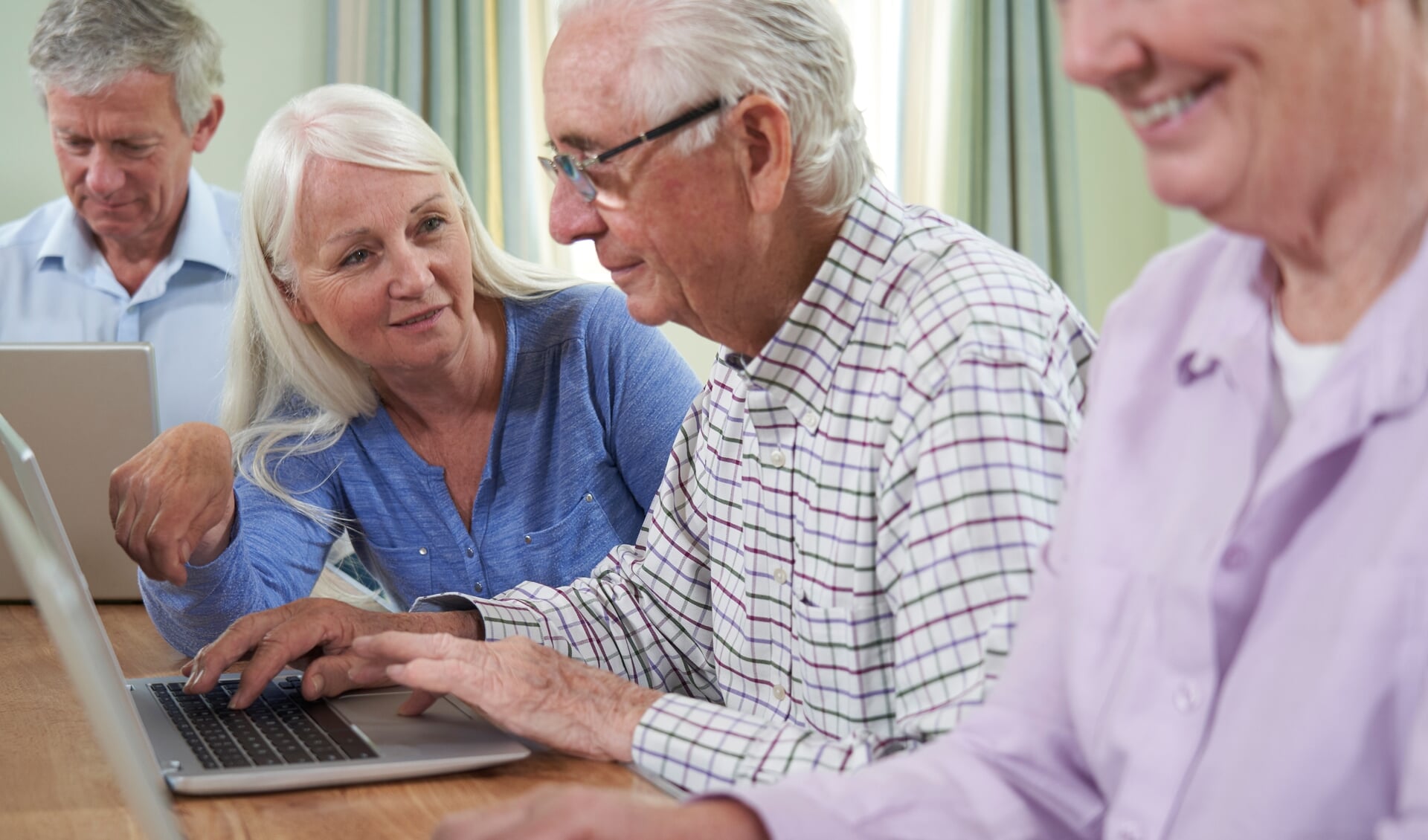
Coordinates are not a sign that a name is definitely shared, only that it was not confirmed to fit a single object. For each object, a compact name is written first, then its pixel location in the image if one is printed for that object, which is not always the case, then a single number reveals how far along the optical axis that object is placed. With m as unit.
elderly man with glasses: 1.01
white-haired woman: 1.73
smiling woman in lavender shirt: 0.64
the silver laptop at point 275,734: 0.98
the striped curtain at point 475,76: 3.49
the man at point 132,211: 2.40
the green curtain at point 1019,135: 3.96
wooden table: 0.98
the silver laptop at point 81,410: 1.73
